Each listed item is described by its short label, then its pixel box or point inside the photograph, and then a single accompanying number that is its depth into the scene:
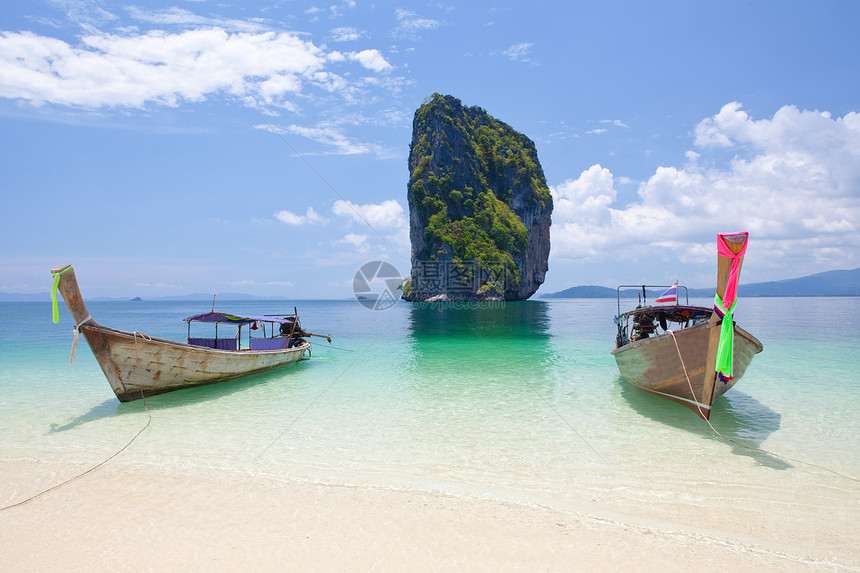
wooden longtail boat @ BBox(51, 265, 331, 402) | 8.68
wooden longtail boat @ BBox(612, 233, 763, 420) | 6.71
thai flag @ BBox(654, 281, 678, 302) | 10.11
